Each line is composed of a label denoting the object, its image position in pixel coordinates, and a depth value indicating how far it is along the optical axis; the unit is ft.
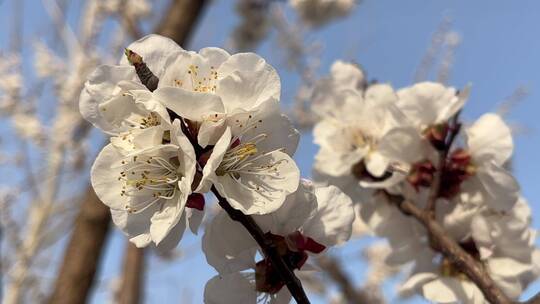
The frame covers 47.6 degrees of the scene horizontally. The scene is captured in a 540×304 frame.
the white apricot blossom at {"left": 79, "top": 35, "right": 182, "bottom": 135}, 0.44
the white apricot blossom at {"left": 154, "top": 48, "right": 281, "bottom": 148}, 0.42
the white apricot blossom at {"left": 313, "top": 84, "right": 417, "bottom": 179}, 0.77
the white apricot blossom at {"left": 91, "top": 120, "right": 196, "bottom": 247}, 0.43
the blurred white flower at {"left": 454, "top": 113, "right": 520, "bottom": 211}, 0.71
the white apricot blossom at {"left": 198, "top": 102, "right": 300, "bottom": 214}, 0.43
